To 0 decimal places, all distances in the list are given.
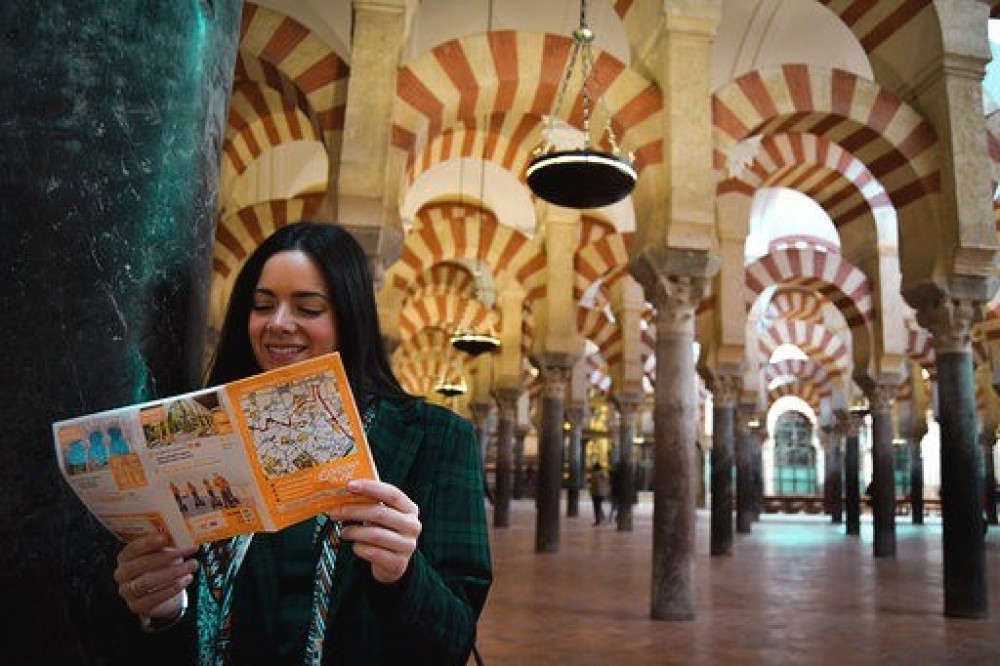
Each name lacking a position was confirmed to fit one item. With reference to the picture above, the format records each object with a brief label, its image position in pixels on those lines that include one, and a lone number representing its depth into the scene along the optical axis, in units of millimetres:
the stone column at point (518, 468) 24672
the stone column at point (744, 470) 14031
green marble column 1044
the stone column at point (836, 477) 18484
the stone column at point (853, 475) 13992
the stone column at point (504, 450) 14102
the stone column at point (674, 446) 5867
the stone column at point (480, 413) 17516
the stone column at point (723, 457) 10258
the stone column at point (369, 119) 6203
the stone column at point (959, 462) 6270
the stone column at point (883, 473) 10344
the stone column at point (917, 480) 17281
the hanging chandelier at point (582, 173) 5645
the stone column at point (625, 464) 14219
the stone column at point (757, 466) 17016
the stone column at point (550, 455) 10039
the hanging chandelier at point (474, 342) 11366
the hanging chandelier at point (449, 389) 15578
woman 1039
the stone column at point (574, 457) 15773
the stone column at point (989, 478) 17141
